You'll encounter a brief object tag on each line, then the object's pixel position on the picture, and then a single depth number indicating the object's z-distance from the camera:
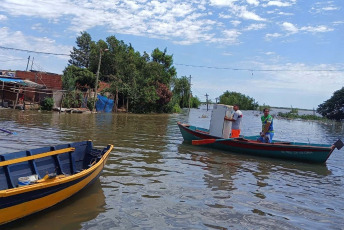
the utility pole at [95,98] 33.50
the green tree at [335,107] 63.09
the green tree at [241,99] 113.01
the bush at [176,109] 51.78
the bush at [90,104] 33.28
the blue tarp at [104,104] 34.88
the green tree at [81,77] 36.56
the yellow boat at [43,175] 5.13
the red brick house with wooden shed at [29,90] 29.27
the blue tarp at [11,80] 29.72
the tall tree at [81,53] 55.31
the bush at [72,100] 31.48
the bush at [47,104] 29.59
